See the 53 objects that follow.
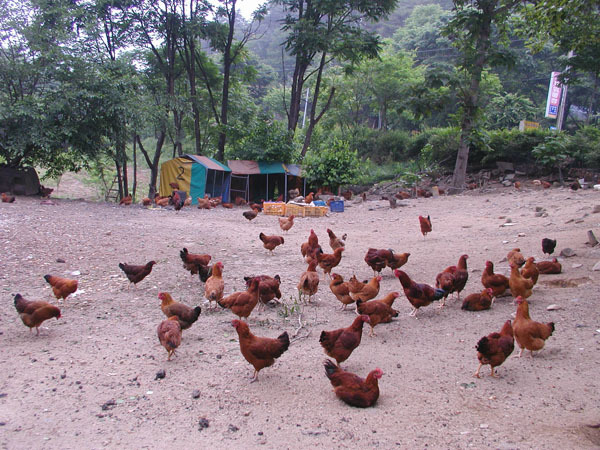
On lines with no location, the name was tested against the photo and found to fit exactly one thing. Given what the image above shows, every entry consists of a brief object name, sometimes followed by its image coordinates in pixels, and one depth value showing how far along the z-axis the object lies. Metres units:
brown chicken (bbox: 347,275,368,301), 6.81
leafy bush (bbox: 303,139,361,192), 24.58
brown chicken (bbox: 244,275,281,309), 6.82
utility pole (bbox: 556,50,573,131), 25.52
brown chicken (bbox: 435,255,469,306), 6.88
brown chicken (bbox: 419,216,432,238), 11.86
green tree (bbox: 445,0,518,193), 18.16
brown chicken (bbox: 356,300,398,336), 5.89
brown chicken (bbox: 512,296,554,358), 5.04
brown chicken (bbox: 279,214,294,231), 13.59
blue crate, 19.80
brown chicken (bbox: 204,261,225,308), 6.79
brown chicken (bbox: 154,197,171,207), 19.50
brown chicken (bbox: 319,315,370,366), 4.91
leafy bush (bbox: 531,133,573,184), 22.09
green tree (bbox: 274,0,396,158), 25.48
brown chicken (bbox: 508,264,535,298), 6.54
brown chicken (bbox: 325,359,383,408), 4.11
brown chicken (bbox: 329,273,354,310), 6.90
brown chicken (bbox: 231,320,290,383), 4.66
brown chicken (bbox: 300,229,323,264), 9.27
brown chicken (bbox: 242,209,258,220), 16.69
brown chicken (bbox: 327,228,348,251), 10.57
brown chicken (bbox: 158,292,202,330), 5.77
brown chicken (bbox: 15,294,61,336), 5.62
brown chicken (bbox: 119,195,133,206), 19.27
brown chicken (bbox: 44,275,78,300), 6.71
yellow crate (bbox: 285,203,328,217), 18.72
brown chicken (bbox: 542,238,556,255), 8.60
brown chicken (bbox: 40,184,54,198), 19.38
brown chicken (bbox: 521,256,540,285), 6.84
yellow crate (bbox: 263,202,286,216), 19.08
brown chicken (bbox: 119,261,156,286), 7.55
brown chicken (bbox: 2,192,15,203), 15.99
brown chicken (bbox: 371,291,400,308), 6.33
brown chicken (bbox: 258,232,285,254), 10.47
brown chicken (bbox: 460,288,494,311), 6.59
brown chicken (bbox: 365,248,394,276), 8.50
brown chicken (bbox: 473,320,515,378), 4.52
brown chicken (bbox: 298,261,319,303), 7.21
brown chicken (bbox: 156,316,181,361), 5.04
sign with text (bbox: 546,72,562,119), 25.50
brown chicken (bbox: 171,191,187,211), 18.46
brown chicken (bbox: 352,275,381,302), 6.76
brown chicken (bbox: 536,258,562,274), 7.61
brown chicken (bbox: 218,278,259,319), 6.15
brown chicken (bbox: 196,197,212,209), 20.91
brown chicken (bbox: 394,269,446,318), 6.46
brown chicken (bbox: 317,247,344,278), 8.62
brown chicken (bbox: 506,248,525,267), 7.70
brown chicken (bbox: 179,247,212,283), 8.24
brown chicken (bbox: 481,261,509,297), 6.90
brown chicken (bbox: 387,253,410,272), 8.64
